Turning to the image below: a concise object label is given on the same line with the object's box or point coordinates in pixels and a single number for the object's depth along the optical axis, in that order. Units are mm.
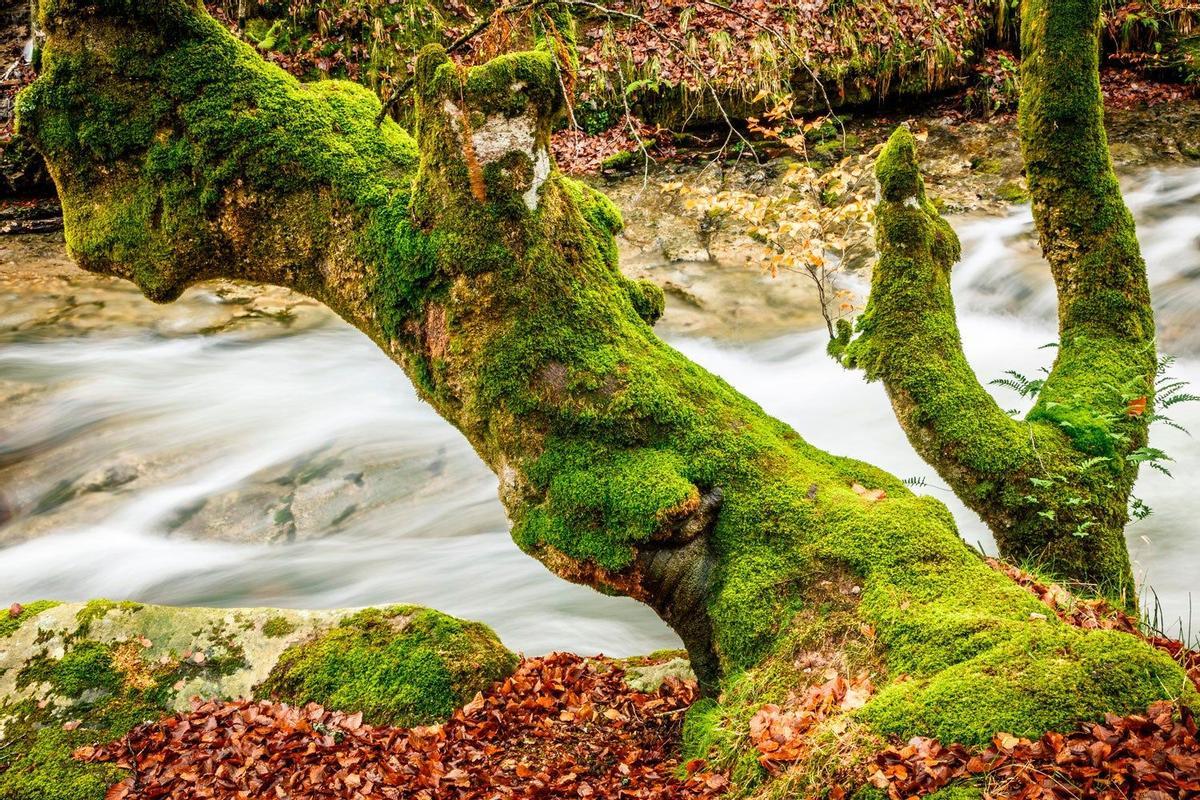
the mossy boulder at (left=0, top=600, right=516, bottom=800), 4414
